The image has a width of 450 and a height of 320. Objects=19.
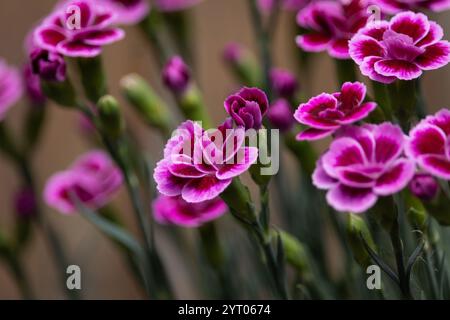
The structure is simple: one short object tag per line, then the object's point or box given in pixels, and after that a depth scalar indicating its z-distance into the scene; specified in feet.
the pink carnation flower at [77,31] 1.98
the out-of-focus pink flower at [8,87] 2.33
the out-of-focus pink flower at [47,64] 2.03
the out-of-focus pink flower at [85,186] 2.26
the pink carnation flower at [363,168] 1.69
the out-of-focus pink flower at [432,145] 1.69
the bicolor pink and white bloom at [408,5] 1.92
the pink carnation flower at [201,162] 1.77
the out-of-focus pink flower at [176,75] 2.23
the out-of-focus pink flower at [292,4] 2.37
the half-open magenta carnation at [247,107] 1.79
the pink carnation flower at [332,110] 1.75
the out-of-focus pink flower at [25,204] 2.53
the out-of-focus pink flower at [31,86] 2.30
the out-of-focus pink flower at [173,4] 2.58
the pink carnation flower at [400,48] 1.79
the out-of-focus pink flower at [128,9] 2.29
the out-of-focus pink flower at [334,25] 1.94
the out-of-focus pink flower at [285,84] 2.25
